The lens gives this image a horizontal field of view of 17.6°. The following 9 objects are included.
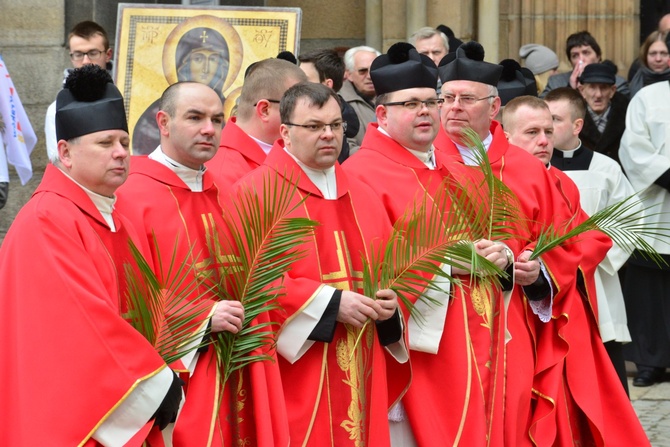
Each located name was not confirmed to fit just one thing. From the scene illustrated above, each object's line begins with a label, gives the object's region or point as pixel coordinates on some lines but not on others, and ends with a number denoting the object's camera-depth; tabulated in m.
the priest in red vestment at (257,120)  10.08
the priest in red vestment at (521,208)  10.14
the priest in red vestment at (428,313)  9.57
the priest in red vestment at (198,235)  8.24
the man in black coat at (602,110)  14.81
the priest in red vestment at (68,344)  7.42
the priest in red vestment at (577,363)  10.51
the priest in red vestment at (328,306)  8.69
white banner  12.75
